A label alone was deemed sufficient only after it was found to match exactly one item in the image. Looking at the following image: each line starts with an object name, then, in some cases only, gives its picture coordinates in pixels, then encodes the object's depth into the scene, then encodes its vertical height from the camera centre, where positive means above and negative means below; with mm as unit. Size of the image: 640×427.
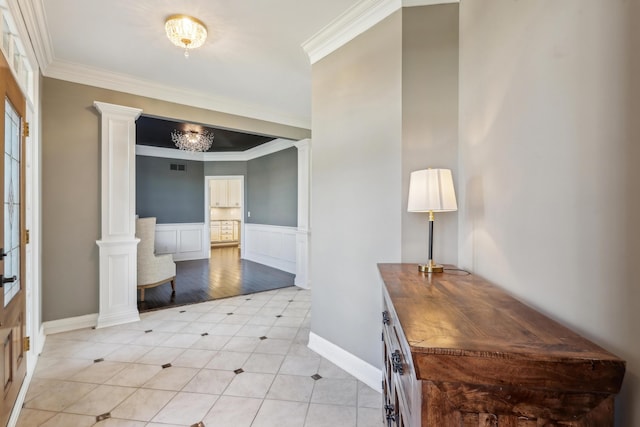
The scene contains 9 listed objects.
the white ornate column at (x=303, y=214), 4910 -82
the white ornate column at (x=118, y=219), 3285 -129
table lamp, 1544 +91
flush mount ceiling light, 2318 +1424
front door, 1567 -226
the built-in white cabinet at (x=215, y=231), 9891 -758
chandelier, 5281 +1253
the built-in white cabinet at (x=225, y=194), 9297 +460
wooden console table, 665 -380
